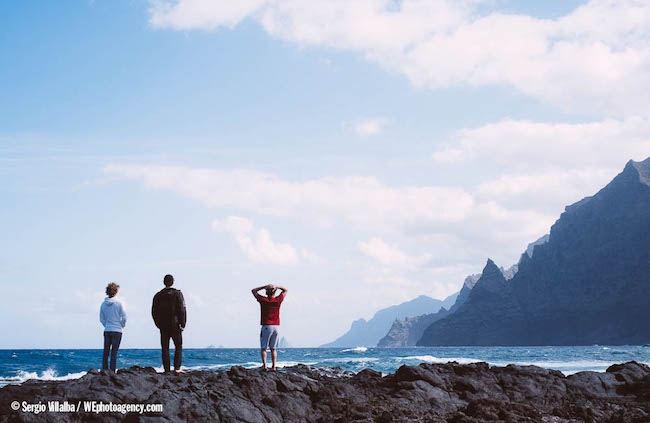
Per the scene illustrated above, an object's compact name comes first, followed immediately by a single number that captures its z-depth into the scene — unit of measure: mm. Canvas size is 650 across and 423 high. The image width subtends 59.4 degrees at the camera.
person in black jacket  11375
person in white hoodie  11359
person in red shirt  11852
